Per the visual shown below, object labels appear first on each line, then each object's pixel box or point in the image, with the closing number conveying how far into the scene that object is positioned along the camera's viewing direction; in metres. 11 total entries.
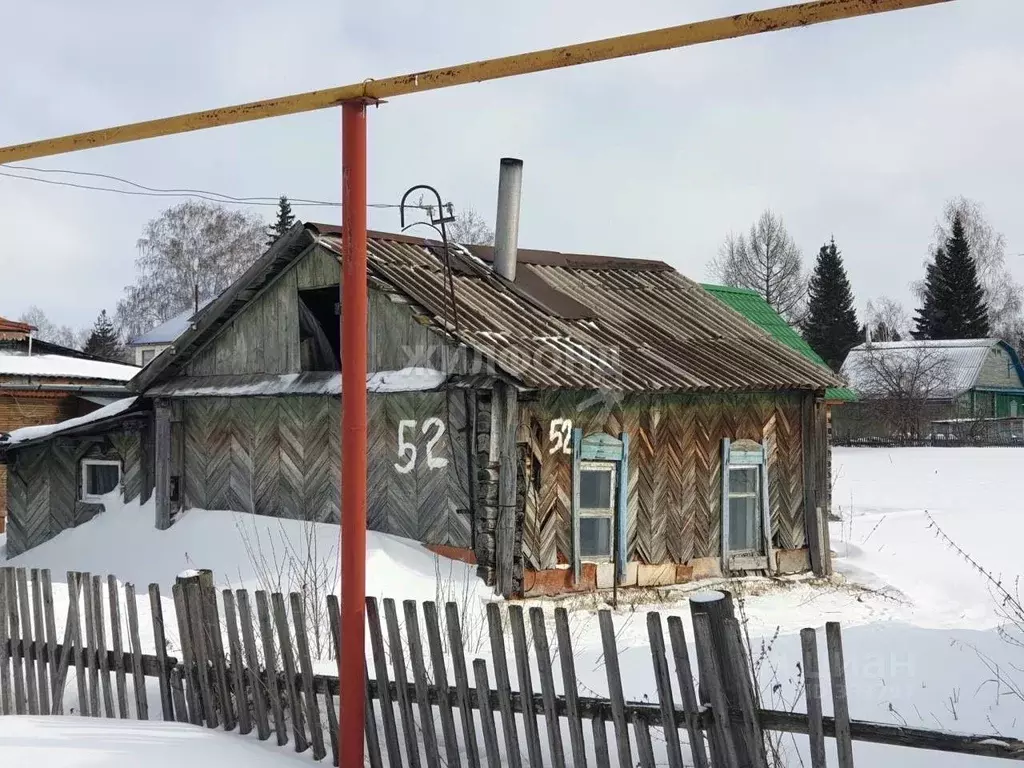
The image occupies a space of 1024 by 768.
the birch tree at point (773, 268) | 58.81
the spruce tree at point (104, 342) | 63.72
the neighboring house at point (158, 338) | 44.94
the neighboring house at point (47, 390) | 24.33
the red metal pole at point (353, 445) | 5.73
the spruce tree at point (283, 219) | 55.72
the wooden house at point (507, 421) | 12.47
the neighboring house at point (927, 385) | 46.66
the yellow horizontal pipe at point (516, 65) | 4.81
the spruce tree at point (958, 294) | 59.75
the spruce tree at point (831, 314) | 59.94
